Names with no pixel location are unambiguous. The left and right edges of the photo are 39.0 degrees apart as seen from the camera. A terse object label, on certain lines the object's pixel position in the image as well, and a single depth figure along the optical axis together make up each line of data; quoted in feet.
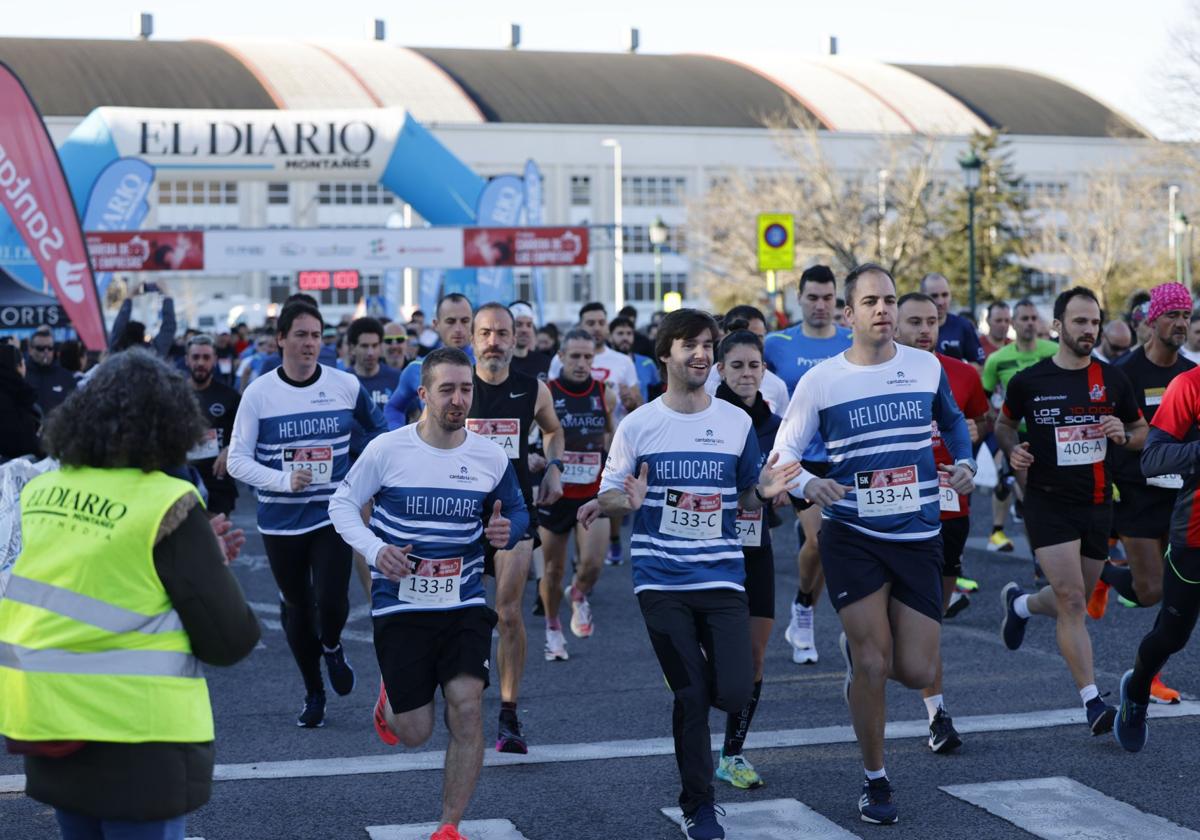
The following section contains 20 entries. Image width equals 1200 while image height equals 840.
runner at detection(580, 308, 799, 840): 19.85
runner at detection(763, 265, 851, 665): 30.63
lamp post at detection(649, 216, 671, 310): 137.18
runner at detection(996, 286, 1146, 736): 25.21
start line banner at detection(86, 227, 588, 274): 87.92
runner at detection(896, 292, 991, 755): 26.91
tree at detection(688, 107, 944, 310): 182.39
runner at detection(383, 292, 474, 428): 29.09
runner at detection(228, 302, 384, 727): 26.48
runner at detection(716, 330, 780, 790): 22.17
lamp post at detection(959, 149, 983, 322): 94.58
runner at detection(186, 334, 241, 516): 33.68
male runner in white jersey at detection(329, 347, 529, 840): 19.67
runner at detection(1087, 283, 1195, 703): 27.73
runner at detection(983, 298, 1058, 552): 38.75
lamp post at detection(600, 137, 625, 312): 186.04
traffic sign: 69.41
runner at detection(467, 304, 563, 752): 24.95
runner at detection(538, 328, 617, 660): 32.81
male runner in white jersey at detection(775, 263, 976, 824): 20.63
